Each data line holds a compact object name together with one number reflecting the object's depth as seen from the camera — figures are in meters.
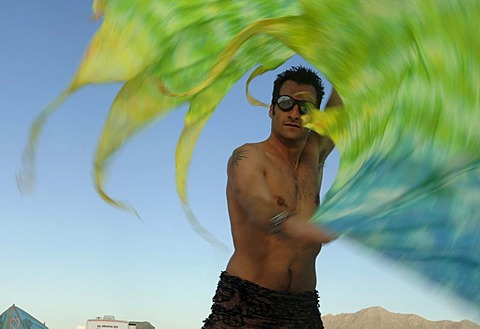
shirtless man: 3.46
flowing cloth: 2.29
